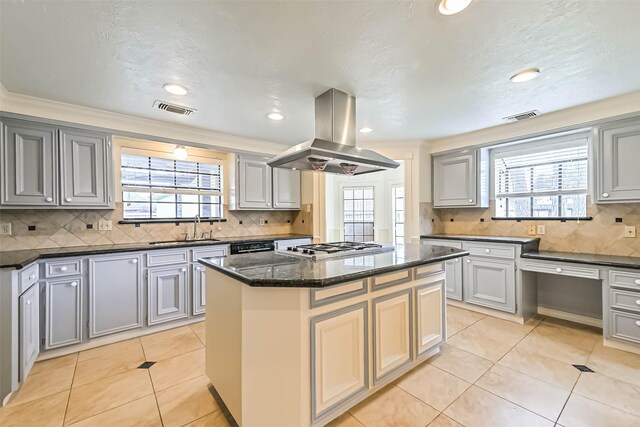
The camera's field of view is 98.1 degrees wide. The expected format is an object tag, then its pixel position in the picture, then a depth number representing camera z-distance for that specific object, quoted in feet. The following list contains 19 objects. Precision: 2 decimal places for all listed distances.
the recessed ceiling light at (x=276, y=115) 9.85
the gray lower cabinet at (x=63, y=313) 7.98
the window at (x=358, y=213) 18.01
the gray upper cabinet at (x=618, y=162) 8.69
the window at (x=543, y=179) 10.61
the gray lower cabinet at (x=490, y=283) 10.61
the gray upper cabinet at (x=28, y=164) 8.04
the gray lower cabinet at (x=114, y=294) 8.70
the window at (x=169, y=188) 11.43
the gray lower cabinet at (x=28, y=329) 6.64
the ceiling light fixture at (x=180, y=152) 12.26
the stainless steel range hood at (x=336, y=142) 7.44
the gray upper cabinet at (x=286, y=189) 14.32
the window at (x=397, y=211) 17.28
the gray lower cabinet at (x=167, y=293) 9.78
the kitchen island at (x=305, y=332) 5.00
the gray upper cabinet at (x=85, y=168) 8.91
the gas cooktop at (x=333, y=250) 7.30
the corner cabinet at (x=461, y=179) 12.65
